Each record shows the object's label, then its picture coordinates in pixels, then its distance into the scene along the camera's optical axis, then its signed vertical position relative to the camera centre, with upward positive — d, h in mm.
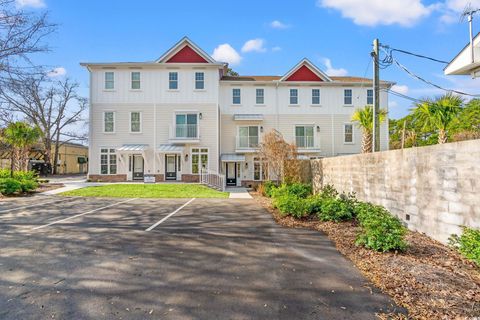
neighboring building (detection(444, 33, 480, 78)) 5523 +2075
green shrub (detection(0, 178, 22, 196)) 14625 -999
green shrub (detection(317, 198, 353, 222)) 7980 -1344
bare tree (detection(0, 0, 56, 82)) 10539 +4679
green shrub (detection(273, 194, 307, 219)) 8633 -1303
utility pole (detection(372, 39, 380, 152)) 10625 +2683
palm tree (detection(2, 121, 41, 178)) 19375 +2070
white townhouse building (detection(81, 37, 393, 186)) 23047 +3904
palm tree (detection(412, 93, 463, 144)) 10758 +2096
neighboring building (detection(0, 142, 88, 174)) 37125 +1330
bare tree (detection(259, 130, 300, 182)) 16219 +458
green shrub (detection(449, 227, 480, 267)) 4266 -1278
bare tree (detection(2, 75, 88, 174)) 36219 +6154
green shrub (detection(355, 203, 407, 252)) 5109 -1300
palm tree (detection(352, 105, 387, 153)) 16062 +2305
